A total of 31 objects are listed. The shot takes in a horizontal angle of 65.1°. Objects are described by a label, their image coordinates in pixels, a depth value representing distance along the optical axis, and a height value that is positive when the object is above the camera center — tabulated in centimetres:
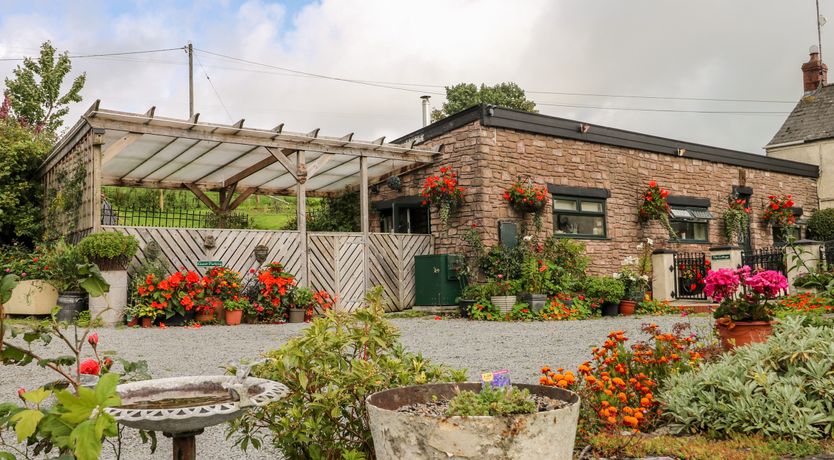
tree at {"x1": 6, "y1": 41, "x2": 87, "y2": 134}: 1962 +582
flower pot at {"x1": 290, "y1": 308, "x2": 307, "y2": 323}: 1027 -59
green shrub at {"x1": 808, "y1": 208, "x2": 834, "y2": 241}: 1852 +129
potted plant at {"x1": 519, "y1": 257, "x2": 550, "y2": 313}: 1063 -14
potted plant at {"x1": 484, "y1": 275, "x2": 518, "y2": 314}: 1068 -31
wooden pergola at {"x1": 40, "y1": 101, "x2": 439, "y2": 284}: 969 +222
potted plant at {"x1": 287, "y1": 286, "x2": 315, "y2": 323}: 1029 -40
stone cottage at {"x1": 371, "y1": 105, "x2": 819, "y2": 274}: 1203 +196
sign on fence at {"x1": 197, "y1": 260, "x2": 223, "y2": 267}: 1021 +24
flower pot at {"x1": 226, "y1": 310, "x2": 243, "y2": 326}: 977 -58
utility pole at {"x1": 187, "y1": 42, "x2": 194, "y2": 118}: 2488 +767
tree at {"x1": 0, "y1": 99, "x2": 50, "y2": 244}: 1266 +186
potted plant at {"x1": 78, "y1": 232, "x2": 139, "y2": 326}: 892 +29
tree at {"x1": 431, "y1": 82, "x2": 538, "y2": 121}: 3431 +940
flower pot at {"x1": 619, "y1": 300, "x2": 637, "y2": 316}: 1178 -62
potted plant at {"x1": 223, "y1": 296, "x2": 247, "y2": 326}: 977 -49
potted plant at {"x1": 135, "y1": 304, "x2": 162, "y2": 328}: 912 -49
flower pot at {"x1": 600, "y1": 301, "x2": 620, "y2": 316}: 1166 -63
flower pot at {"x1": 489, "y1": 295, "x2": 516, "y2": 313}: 1066 -47
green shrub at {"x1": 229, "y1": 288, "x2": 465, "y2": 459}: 259 -43
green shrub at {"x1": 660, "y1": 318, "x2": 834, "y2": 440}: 325 -64
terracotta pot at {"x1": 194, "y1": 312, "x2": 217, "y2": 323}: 961 -58
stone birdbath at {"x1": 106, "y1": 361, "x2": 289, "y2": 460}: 203 -43
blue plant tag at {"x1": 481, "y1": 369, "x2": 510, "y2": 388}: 226 -36
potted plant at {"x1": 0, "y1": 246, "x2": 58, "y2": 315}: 986 -12
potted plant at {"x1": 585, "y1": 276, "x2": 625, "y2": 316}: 1146 -33
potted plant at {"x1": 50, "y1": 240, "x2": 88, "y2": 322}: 927 -1
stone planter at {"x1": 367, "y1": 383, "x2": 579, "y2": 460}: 201 -51
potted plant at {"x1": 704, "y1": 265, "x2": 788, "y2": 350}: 487 -31
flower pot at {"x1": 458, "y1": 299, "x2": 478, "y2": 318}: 1106 -53
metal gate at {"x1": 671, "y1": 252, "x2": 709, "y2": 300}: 1324 -7
